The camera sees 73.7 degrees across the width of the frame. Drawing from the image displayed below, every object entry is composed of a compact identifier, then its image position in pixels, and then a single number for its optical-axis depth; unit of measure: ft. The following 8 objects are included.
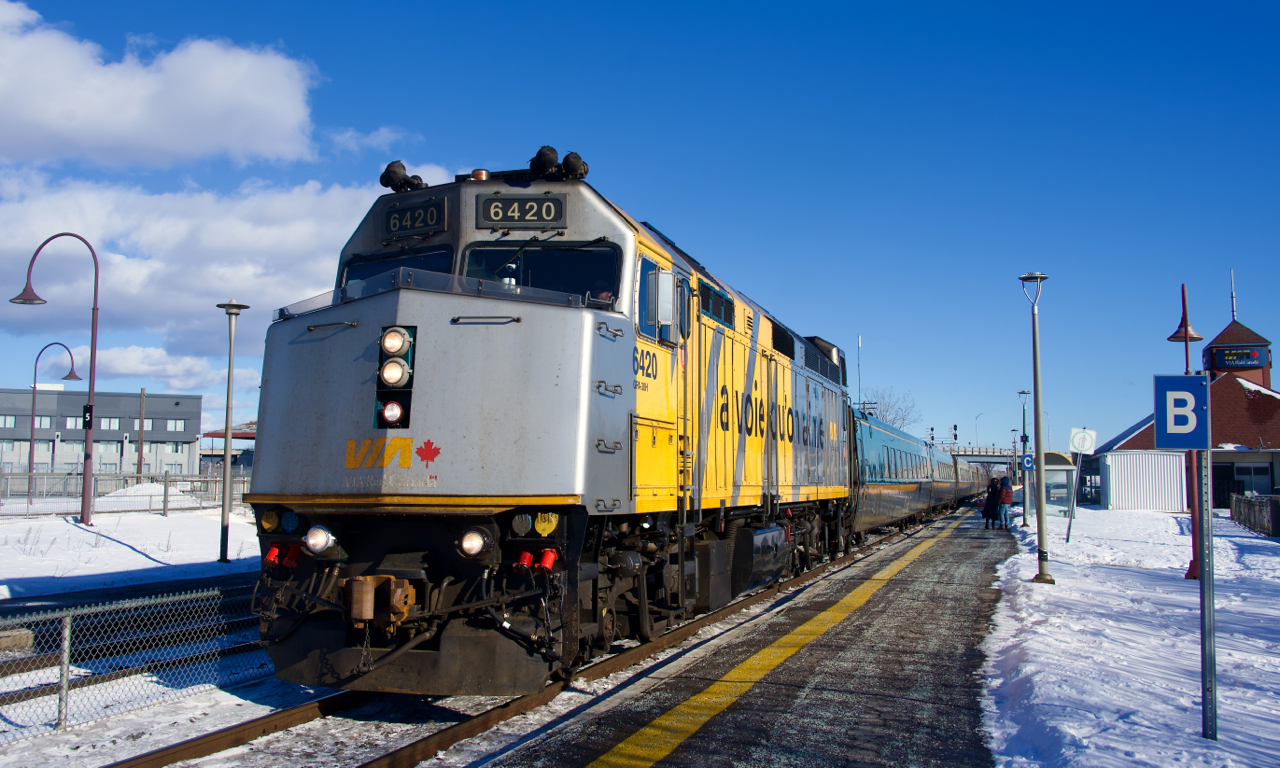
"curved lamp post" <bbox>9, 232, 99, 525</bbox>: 63.85
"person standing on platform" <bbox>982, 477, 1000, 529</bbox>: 94.22
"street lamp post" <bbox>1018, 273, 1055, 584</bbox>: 44.42
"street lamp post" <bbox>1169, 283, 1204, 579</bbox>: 52.24
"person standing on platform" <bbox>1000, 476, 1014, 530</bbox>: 91.56
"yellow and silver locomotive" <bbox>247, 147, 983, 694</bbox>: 18.04
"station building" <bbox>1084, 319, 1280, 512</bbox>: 129.80
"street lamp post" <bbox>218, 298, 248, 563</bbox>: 53.78
